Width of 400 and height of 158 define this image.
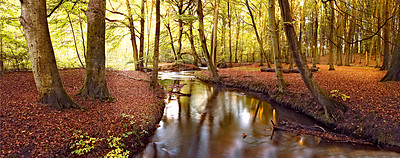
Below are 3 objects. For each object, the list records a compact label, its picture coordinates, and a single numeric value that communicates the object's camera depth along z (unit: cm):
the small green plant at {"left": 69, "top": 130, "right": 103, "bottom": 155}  392
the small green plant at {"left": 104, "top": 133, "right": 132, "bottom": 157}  425
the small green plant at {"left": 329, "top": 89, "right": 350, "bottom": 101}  681
